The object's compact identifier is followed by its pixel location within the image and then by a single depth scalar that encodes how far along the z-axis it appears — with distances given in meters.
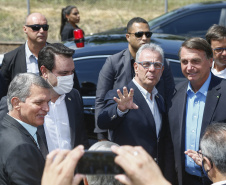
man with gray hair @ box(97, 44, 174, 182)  3.43
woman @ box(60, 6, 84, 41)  7.60
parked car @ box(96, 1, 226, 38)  7.78
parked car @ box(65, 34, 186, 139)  4.72
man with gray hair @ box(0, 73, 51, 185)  2.42
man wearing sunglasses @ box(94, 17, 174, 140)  4.16
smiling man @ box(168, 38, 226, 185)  3.43
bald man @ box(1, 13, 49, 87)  4.67
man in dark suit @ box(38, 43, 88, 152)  3.55
